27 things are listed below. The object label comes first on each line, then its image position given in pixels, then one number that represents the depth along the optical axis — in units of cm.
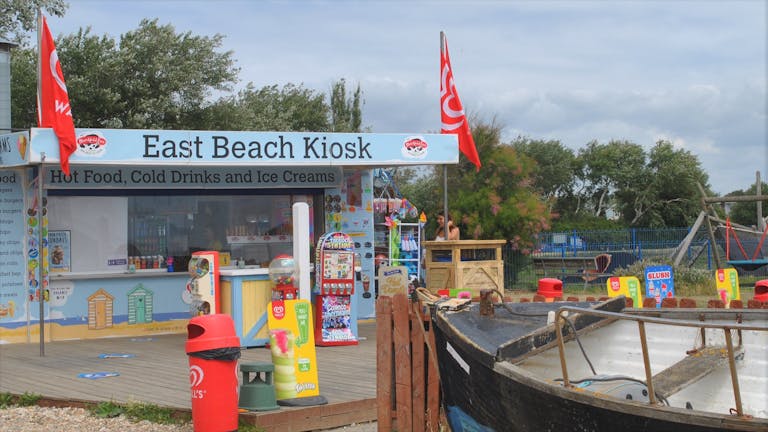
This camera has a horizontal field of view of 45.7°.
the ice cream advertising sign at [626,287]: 998
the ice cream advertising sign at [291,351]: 823
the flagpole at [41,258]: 1171
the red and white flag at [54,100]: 1195
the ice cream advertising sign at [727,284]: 1120
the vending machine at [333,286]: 1263
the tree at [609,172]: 5581
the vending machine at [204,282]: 1202
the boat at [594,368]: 450
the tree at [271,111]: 3622
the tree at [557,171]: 5872
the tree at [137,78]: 3225
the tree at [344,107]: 4719
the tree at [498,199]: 2548
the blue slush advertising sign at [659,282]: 1147
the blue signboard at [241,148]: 1232
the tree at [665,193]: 5244
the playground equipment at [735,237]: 2112
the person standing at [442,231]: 1967
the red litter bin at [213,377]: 727
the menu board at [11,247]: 1355
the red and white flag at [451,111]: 1500
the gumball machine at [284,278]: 1188
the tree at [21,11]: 2927
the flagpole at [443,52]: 1471
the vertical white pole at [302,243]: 1162
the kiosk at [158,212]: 1287
